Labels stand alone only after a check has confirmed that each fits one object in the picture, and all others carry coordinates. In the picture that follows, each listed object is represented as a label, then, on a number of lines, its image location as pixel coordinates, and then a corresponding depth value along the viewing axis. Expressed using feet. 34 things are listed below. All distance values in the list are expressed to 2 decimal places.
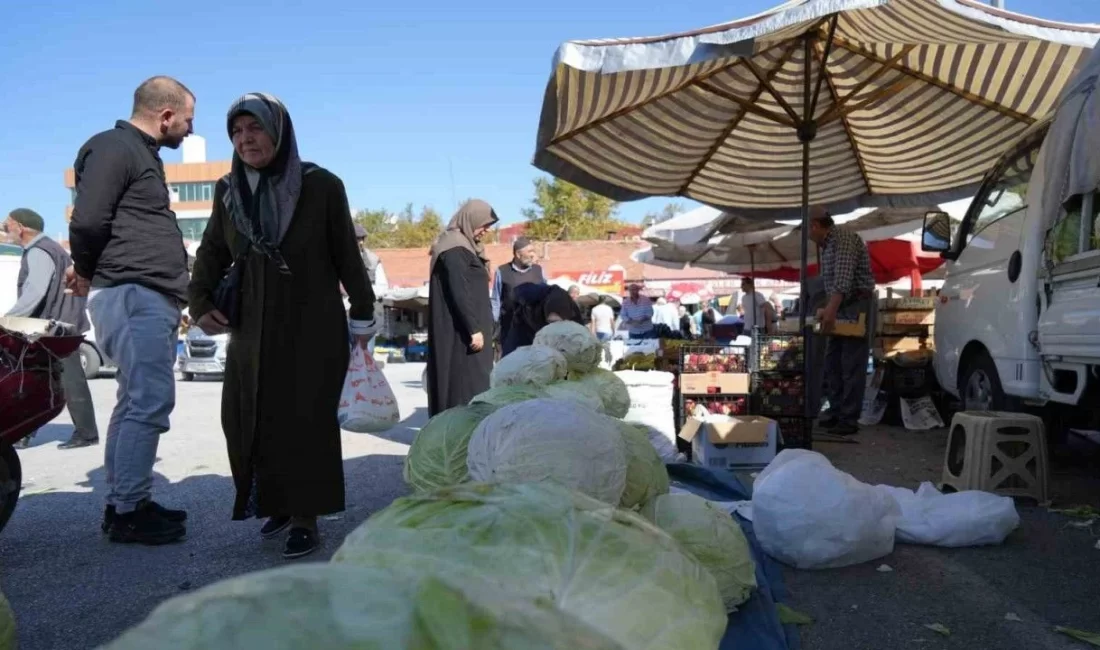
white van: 13.85
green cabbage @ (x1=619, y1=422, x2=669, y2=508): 7.79
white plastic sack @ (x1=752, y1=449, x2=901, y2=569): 11.18
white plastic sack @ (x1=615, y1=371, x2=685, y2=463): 18.36
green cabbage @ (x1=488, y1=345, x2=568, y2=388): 13.34
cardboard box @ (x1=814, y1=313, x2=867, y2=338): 23.29
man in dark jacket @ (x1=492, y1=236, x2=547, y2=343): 22.11
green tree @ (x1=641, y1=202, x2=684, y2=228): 196.59
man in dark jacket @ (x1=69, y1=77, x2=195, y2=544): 11.89
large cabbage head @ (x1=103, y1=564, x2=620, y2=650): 2.00
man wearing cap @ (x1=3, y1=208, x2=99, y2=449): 20.70
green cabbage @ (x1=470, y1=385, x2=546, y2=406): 10.41
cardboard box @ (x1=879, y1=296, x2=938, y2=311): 27.55
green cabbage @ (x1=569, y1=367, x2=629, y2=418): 15.69
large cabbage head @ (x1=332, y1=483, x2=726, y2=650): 3.32
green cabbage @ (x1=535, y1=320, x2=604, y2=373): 15.90
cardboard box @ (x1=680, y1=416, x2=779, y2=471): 18.31
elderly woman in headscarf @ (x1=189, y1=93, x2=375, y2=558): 11.61
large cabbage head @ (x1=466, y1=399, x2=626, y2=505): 6.37
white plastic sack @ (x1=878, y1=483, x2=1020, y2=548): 12.29
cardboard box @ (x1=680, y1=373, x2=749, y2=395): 20.53
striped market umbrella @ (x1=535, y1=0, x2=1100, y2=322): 14.70
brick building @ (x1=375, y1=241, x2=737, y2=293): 123.34
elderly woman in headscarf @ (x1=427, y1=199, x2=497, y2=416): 17.54
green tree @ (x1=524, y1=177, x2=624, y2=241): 183.52
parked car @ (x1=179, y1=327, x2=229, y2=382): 52.85
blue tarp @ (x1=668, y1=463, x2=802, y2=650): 8.39
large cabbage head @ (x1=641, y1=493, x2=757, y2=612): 7.91
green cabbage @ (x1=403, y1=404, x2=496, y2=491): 8.33
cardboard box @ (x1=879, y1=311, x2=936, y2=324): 27.55
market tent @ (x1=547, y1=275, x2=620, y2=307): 85.35
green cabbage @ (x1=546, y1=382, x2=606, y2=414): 12.00
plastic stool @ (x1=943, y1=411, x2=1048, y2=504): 14.84
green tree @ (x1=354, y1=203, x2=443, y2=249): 217.97
